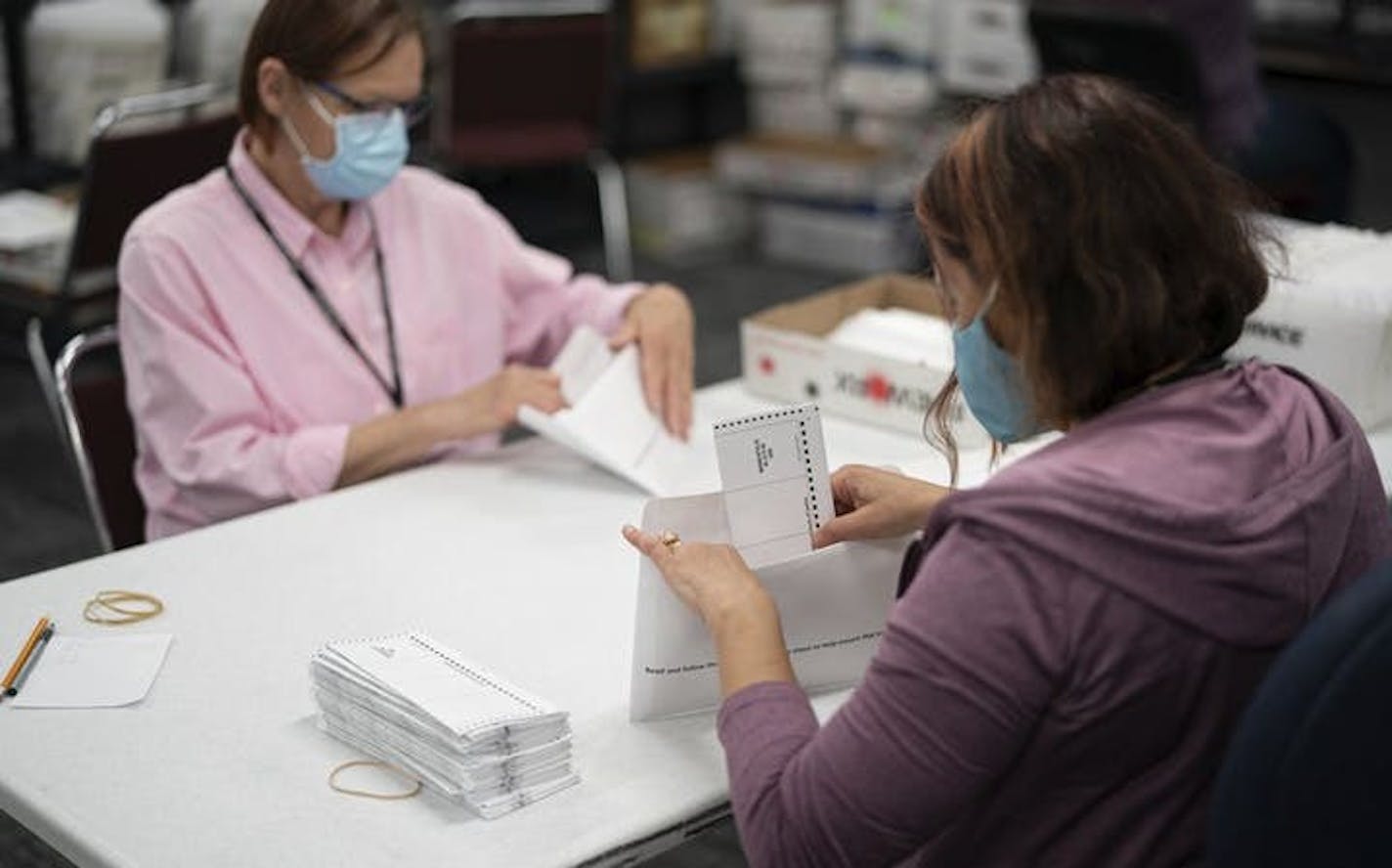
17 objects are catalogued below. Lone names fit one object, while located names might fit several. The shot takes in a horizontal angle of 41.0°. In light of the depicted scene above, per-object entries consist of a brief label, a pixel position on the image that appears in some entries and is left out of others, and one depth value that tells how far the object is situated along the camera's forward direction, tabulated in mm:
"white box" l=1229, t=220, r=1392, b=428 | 2209
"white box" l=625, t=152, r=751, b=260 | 5504
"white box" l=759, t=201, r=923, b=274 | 5273
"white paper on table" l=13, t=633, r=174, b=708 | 1601
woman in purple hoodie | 1171
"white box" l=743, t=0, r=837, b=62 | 5352
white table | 1392
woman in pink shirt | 2102
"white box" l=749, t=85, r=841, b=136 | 5457
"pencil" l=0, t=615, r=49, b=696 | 1623
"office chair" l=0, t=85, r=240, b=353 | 3076
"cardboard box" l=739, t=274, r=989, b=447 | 2227
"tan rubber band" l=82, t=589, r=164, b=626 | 1767
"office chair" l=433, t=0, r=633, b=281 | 4504
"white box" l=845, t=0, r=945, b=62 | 5121
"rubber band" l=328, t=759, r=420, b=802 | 1438
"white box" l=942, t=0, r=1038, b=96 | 4949
